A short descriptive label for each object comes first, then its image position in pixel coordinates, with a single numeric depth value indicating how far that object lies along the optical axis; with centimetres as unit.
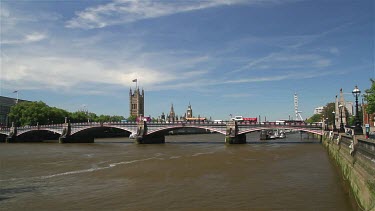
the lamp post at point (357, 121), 2582
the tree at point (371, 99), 4572
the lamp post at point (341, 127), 4106
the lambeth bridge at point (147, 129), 6569
